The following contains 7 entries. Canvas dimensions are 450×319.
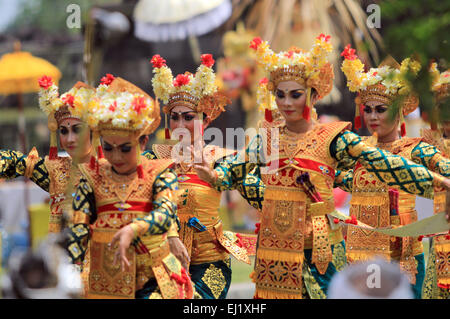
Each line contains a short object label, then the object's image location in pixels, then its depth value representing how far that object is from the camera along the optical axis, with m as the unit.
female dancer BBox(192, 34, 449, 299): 10.73
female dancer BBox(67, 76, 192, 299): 9.48
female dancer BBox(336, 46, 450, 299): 12.59
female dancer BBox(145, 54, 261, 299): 12.15
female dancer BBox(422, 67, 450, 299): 12.37
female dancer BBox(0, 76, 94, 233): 12.16
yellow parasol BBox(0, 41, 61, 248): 23.66
